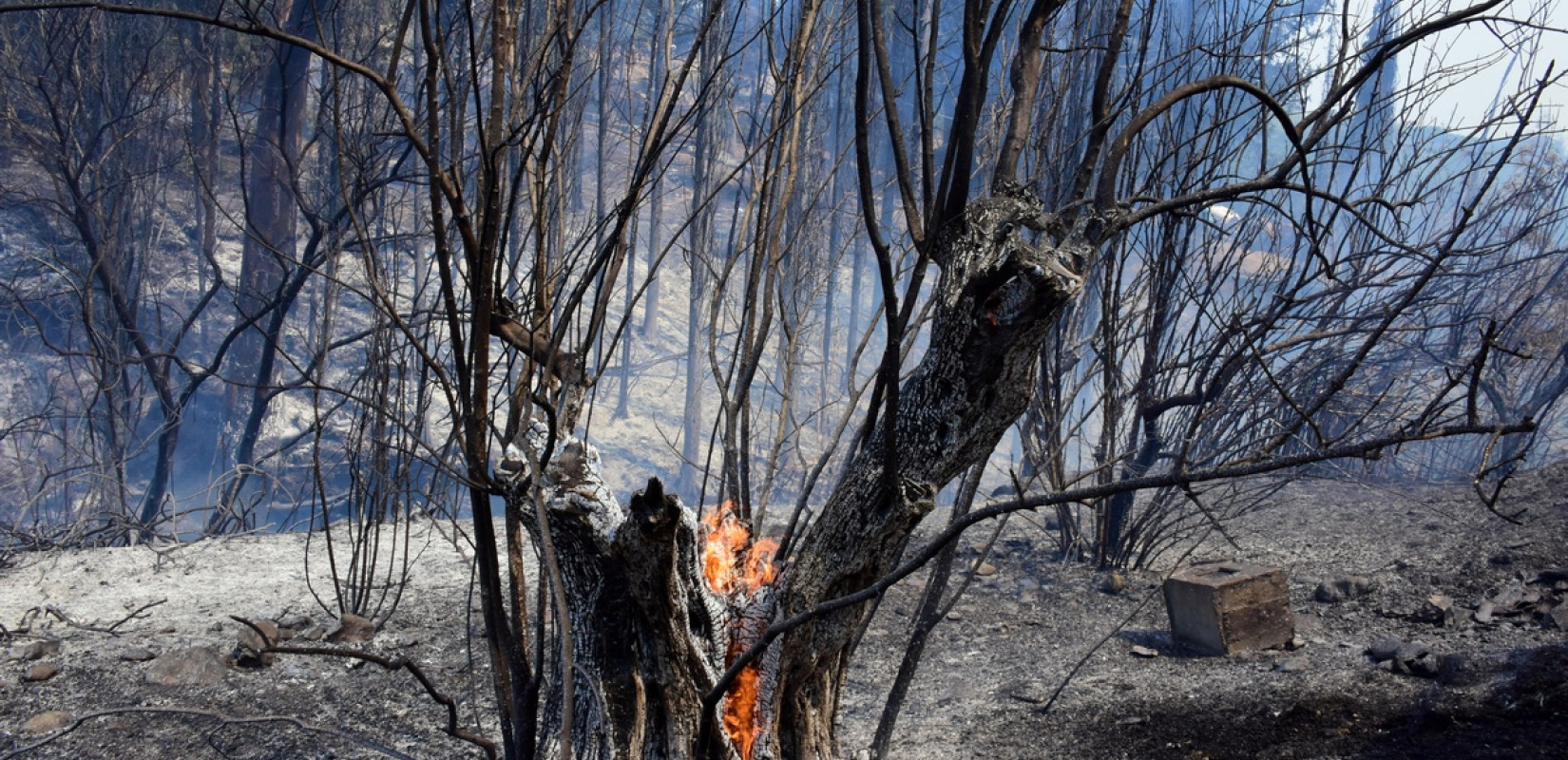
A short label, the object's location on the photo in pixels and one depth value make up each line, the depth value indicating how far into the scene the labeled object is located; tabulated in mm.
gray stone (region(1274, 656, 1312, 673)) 3771
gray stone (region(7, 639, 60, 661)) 3584
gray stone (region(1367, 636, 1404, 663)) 3719
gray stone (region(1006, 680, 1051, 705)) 3891
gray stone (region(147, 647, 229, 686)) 3500
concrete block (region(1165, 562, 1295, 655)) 4109
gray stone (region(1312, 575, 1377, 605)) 4844
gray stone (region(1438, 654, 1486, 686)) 3250
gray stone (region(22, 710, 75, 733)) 3072
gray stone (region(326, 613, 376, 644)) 4137
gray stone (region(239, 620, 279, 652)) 3812
